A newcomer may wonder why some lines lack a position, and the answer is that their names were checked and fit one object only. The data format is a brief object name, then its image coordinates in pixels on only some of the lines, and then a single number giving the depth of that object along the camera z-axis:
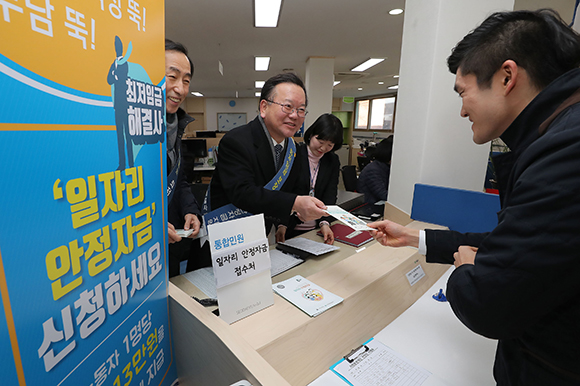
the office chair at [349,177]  4.32
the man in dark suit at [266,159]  1.30
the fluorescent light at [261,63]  6.35
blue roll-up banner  0.35
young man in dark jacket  0.49
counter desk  0.64
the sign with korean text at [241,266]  0.80
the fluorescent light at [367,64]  6.49
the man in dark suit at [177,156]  1.19
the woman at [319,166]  1.83
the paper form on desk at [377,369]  0.87
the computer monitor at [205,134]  7.77
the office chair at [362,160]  7.91
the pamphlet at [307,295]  0.94
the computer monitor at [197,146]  6.11
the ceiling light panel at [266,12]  3.50
